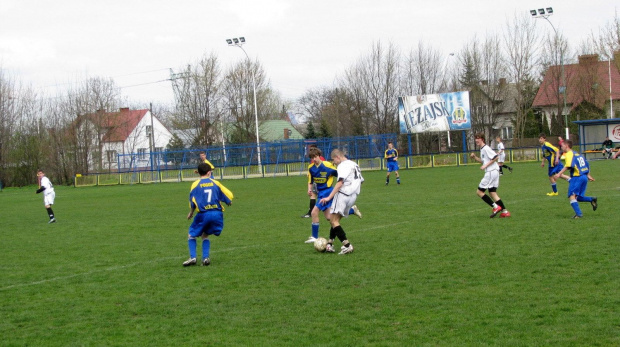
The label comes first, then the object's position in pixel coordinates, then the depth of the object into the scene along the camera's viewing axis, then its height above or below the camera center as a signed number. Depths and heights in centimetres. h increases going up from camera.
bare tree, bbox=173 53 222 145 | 6475 +605
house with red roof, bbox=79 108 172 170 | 5356 +267
